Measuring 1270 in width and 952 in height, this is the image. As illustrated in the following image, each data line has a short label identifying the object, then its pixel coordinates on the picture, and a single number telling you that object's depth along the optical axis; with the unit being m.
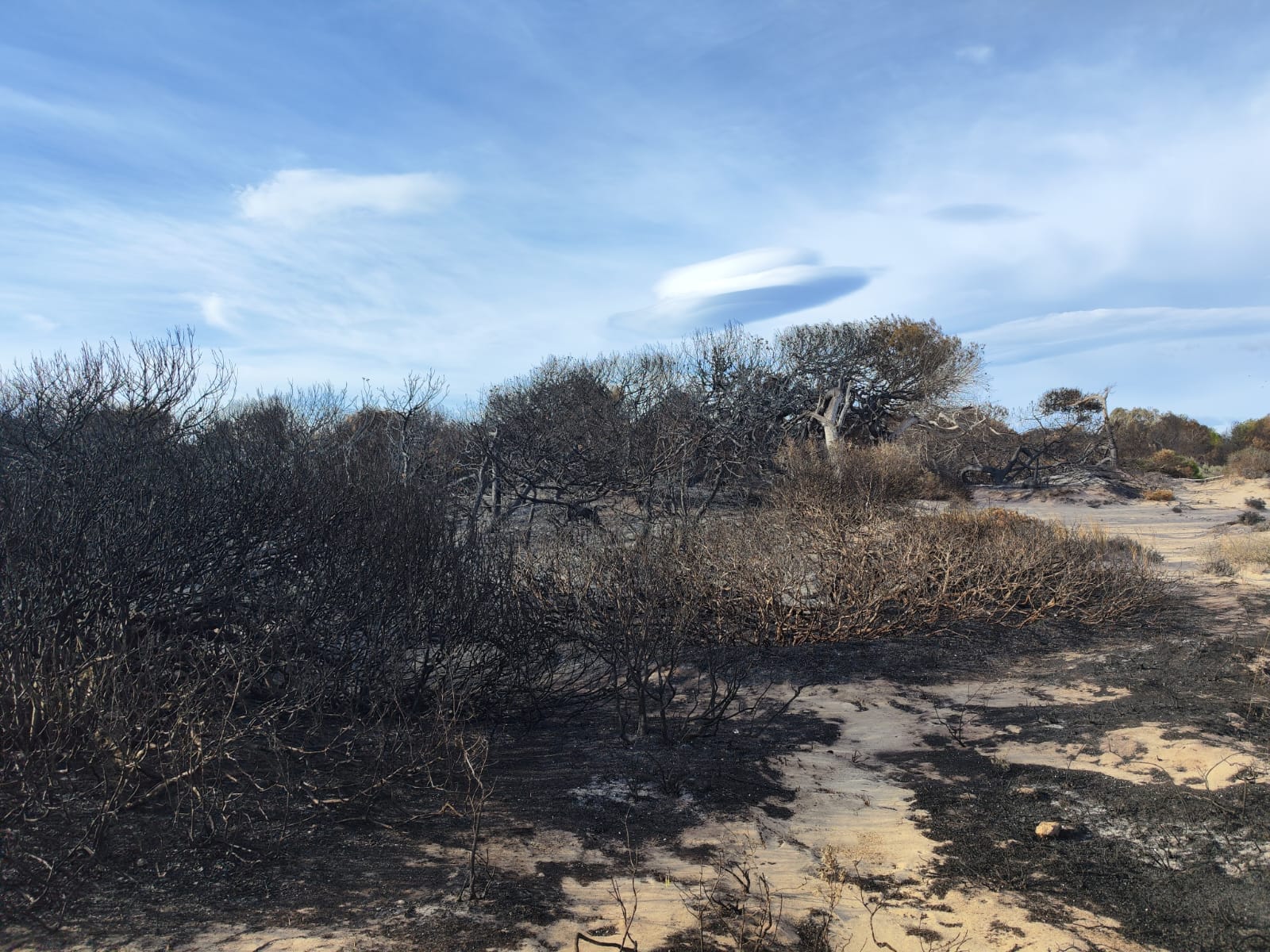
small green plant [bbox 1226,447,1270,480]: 26.31
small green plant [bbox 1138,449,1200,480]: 30.50
